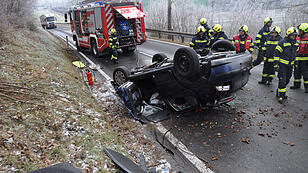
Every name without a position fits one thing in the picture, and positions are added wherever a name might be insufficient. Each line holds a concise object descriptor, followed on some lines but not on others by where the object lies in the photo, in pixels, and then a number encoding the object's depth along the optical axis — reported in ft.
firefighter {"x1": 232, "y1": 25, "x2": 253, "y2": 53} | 23.19
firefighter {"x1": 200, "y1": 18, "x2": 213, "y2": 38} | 27.42
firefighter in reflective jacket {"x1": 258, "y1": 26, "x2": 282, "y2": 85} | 21.06
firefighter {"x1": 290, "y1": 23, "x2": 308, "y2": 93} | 18.48
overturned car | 13.17
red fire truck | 34.99
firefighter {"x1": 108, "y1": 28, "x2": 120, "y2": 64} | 33.71
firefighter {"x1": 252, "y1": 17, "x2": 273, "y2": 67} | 23.63
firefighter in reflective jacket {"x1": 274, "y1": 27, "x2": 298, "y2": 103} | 17.65
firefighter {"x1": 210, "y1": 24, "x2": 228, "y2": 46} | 23.79
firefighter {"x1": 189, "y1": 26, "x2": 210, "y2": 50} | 22.82
